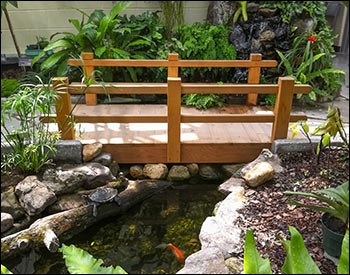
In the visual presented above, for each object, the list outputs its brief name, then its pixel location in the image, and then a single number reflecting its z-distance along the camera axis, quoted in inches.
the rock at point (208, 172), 139.1
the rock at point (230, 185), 119.2
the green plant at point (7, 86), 181.2
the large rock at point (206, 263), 80.7
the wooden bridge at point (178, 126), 125.2
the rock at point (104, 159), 129.1
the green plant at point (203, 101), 169.8
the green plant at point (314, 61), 170.6
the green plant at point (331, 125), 100.4
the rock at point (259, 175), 114.3
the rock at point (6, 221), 102.7
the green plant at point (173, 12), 213.0
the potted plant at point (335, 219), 78.7
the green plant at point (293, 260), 65.9
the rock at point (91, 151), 126.4
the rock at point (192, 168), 138.5
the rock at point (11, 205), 108.3
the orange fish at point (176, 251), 101.5
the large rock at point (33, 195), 107.9
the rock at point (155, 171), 134.9
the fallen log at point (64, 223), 98.8
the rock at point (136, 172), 136.5
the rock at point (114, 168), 132.7
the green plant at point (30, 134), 109.5
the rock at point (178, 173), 136.3
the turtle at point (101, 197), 115.4
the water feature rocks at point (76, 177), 115.3
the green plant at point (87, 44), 176.9
